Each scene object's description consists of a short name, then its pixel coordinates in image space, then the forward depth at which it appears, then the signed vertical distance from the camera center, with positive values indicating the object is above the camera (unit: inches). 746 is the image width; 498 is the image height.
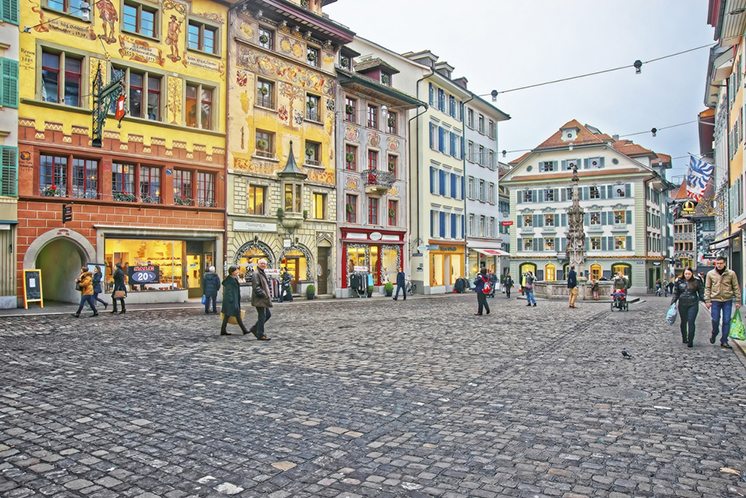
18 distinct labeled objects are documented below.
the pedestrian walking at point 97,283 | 807.8 -21.6
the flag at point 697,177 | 1134.4 +167.4
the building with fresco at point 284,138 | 1192.2 +272.6
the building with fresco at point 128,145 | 917.2 +204.4
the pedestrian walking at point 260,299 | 539.5 -28.8
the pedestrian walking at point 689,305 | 509.6 -34.1
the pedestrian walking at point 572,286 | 1055.6 -35.2
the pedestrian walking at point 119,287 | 810.8 -27.0
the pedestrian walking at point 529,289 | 1067.3 -40.8
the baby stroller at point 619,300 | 1005.8 -57.2
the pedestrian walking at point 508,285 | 1542.1 -48.8
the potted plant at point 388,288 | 1515.7 -54.4
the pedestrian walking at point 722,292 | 496.7 -22.2
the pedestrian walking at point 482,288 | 852.6 -31.1
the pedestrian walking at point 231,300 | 561.9 -30.9
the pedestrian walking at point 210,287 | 847.1 -28.7
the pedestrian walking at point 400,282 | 1337.4 -34.9
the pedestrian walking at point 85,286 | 740.0 -23.2
